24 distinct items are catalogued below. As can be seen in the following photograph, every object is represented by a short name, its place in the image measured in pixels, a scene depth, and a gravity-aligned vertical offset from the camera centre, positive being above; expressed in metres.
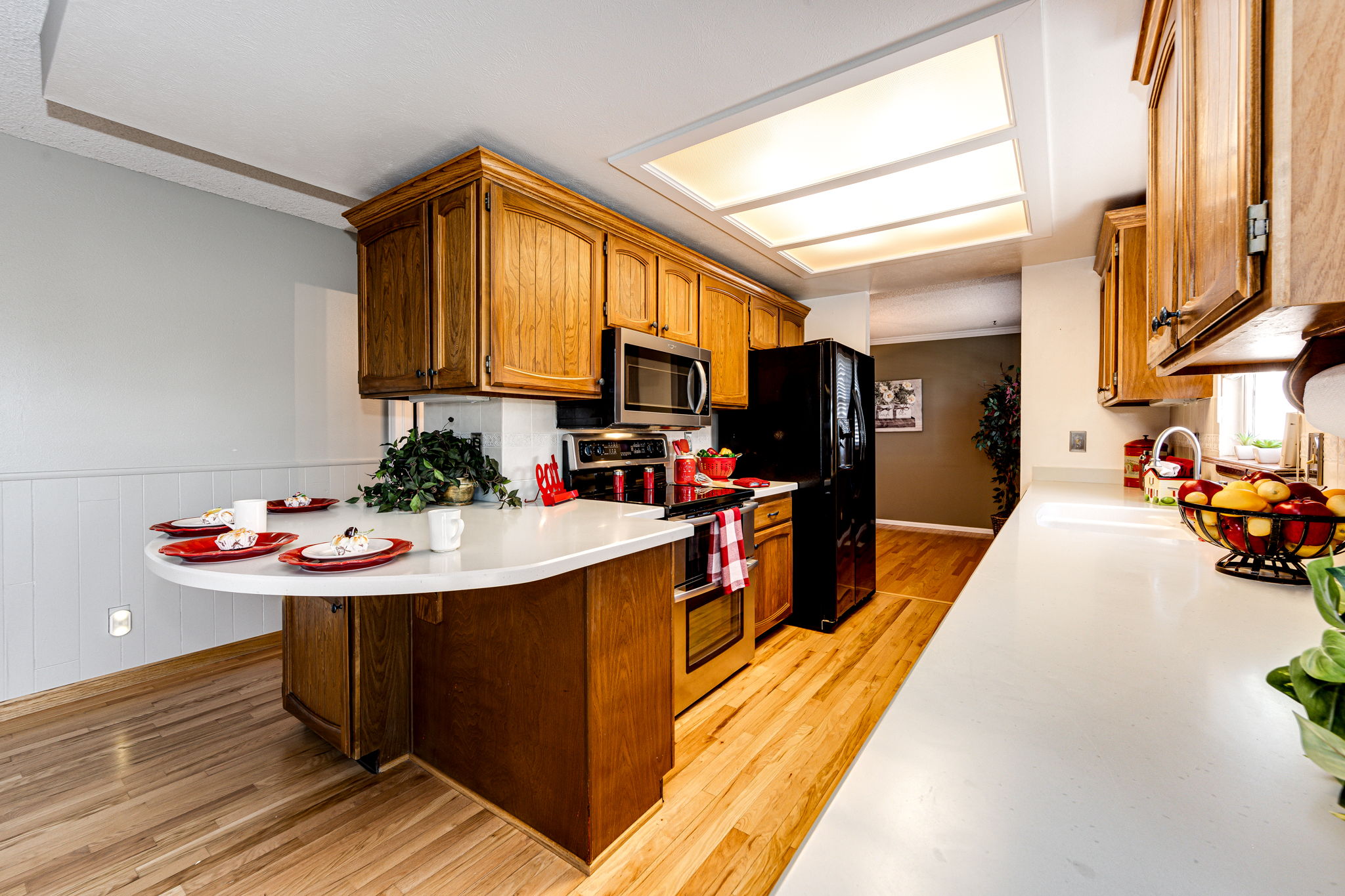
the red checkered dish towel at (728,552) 2.39 -0.49
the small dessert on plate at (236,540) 1.32 -0.24
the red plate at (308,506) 2.03 -0.24
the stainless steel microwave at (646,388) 2.45 +0.27
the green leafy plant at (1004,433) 4.91 +0.09
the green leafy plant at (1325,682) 0.36 -0.18
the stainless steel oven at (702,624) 2.25 -0.82
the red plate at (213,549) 1.27 -0.26
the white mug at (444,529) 1.36 -0.21
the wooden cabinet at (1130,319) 2.37 +0.56
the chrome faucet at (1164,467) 2.32 -0.11
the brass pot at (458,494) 2.19 -0.21
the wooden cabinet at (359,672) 1.83 -0.80
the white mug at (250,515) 1.49 -0.19
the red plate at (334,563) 1.19 -0.26
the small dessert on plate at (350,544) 1.26 -0.24
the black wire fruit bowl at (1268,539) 1.00 -0.19
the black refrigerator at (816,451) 3.25 -0.05
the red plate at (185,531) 1.60 -0.26
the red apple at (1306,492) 1.08 -0.10
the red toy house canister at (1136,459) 2.94 -0.10
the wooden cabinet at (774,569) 2.94 -0.71
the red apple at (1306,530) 1.00 -0.17
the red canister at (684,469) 2.89 -0.14
